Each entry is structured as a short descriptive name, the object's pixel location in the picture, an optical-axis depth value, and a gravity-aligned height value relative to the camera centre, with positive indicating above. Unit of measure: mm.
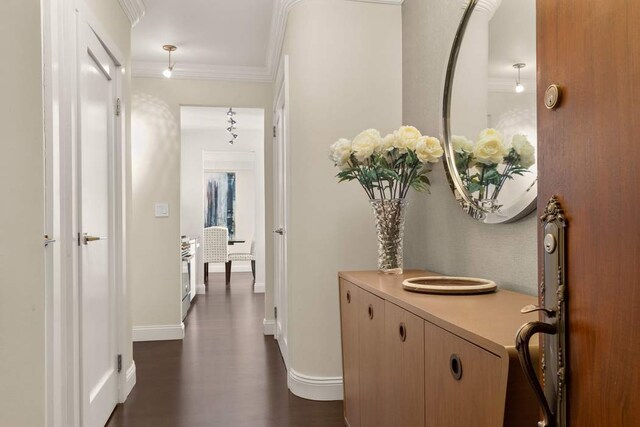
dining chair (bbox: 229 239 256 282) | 8057 -782
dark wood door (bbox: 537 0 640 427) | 456 +22
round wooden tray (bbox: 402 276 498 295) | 1425 -252
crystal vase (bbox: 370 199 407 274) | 2029 -90
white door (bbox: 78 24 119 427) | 2057 -81
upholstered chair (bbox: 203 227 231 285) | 8156 -553
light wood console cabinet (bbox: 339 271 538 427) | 858 -362
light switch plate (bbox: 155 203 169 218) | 4172 +35
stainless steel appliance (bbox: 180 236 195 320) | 4953 -673
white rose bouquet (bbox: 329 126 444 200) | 1870 +231
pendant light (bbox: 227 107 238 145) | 6039 +1331
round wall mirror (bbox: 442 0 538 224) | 1439 +356
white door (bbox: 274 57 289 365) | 3445 -124
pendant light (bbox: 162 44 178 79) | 3779 +1313
